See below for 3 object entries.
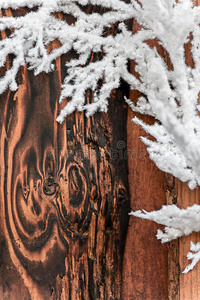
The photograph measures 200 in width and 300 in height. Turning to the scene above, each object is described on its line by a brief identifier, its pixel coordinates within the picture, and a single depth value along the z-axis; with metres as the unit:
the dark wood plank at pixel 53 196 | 0.94
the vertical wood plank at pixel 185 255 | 0.94
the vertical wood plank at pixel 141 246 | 0.96
